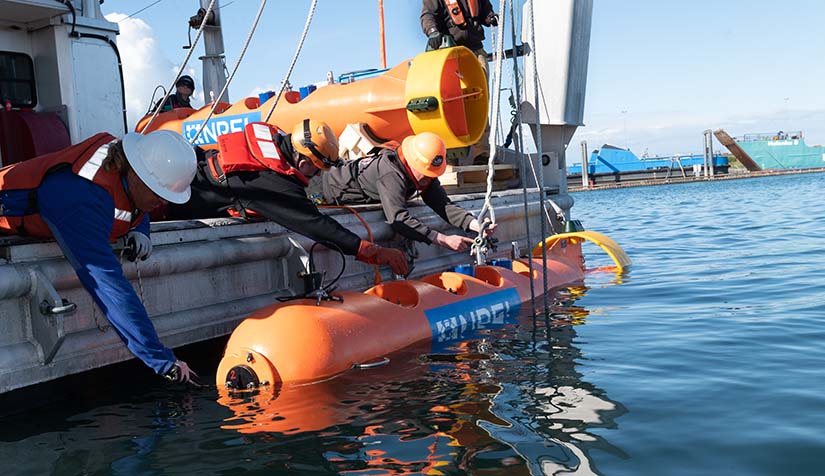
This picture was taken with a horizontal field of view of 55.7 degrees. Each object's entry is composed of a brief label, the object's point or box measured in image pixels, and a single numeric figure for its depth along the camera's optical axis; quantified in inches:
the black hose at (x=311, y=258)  180.2
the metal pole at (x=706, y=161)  1918.8
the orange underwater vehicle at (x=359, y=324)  160.1
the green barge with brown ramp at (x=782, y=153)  2066.9
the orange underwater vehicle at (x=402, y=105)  288.5
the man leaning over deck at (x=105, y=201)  139.0
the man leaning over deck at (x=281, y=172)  196.9
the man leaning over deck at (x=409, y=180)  241.2
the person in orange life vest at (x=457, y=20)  321.4
